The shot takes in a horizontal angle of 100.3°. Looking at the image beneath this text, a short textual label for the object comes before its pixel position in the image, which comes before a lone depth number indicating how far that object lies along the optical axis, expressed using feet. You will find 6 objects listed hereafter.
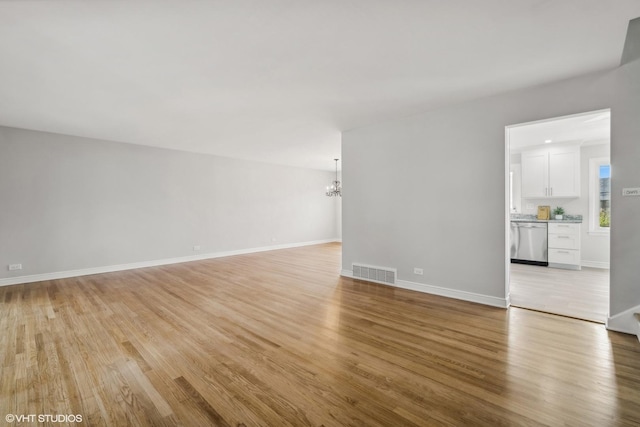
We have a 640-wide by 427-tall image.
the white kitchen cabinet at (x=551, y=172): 19.31
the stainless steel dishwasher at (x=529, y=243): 19.47
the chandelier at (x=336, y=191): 29.21
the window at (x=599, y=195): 18.79
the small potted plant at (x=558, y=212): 19.93
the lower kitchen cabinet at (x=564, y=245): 18.25
